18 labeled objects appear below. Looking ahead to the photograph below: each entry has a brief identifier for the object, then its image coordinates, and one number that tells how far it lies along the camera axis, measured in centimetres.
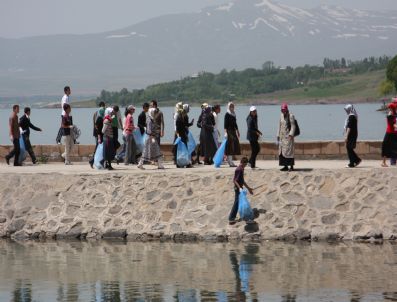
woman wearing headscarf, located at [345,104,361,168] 2845
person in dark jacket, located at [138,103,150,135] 3102
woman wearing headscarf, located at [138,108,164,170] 2958
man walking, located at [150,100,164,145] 2969
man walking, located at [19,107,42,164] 3225
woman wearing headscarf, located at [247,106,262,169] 2877
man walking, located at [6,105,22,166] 3136
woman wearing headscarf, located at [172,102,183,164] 3025
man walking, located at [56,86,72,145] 3182
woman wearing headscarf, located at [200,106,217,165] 3095
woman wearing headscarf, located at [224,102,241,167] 2981
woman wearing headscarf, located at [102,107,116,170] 2961
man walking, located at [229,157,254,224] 2575
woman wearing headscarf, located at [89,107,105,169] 3050
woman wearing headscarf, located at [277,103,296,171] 2731
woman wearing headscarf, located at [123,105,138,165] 3058
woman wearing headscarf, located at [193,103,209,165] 3116
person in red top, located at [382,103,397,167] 2847
